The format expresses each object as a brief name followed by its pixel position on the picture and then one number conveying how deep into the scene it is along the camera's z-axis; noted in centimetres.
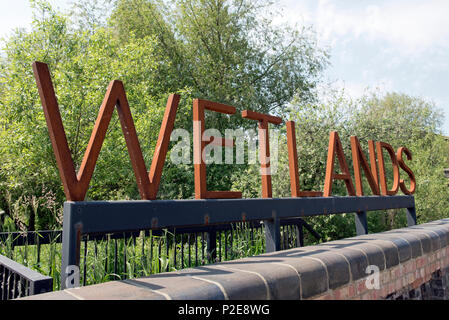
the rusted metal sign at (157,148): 212
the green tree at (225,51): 1470
